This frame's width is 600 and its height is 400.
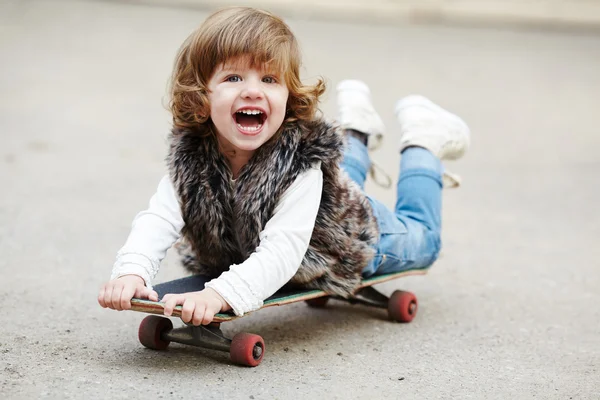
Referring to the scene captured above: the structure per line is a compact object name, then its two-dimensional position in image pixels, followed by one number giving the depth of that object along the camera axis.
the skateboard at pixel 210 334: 4.37
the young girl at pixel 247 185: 4.64
